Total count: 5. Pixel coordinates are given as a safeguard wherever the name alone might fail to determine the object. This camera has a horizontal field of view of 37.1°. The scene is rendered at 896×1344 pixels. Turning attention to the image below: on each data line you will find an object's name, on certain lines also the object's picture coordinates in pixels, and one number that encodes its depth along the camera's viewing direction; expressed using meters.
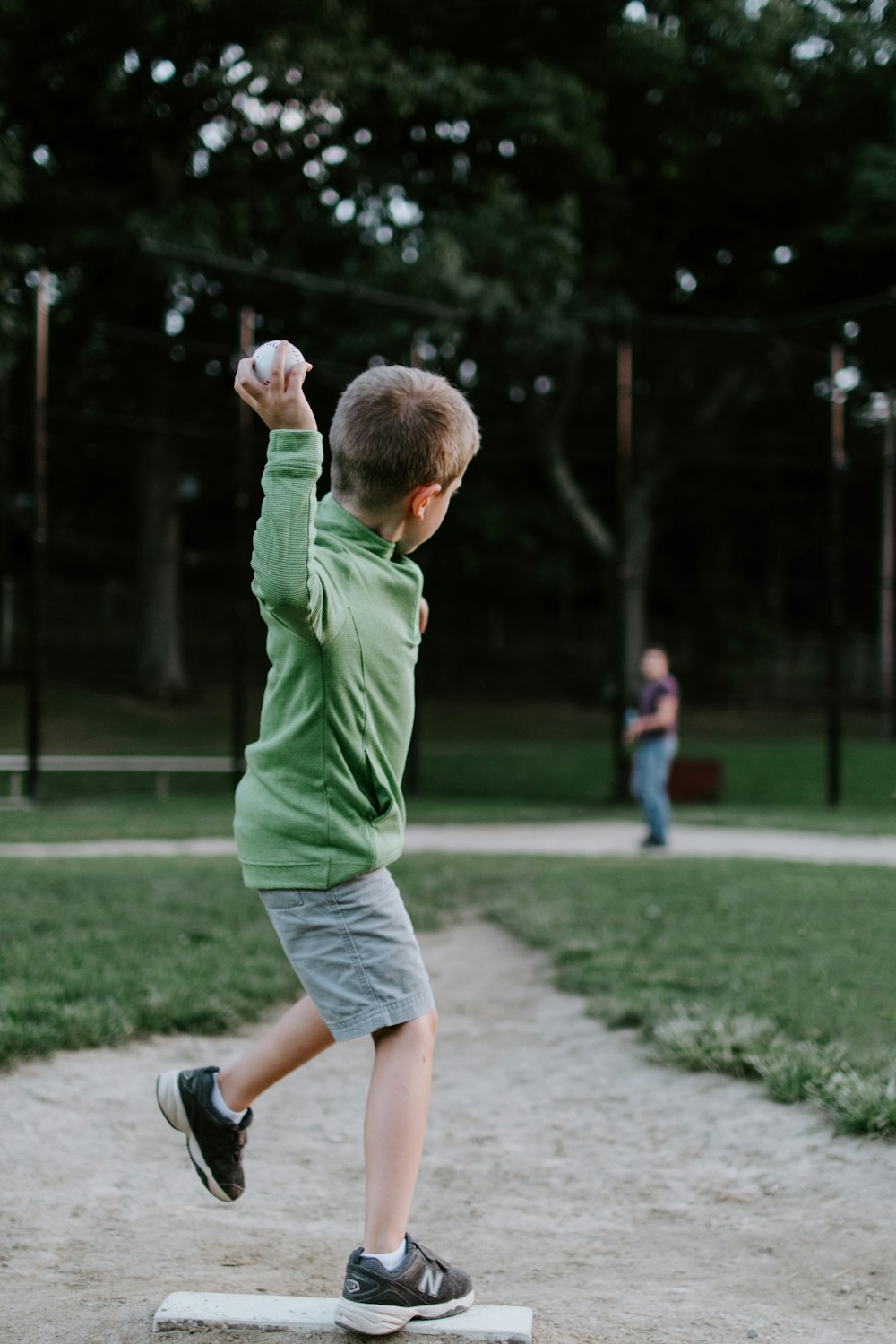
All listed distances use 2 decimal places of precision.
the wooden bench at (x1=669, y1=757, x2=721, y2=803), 14.45
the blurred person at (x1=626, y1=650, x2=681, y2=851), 9.29
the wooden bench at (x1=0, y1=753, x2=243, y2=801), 12.70
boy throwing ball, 2.30
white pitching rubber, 2.26
